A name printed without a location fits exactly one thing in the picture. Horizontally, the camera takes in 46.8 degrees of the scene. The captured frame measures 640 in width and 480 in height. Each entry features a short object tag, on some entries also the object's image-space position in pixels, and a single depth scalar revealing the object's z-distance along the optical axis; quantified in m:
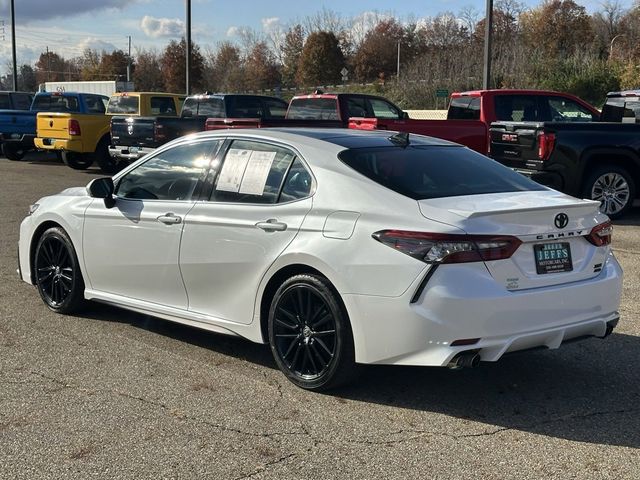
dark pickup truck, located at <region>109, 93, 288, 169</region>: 15.65
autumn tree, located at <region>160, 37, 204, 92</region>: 74.88
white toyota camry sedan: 3.90
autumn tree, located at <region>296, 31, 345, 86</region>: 65.69
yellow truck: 18.45
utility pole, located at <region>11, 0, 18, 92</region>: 40.66
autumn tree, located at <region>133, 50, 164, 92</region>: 86.19
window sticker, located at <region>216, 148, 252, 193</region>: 4.93
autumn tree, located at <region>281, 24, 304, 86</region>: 72.06
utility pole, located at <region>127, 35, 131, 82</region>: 81.56
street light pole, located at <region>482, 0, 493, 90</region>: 17.17
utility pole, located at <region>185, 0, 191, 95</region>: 24.78
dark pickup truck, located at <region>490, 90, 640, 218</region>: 10.77
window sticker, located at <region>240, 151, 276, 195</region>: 4.79
